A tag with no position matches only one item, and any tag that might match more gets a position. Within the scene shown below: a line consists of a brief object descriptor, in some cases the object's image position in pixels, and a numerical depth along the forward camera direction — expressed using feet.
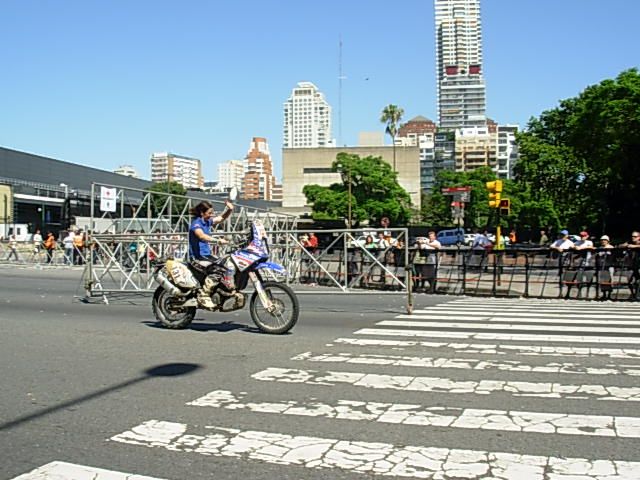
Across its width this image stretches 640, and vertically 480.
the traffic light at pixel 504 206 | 84.02
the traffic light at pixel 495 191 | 81.56
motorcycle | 33.76
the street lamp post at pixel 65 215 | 152.25
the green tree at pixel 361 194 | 249.14
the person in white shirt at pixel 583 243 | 61.13
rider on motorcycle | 34.88
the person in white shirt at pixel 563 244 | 61.46
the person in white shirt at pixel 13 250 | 119.44
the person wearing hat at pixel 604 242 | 62.08
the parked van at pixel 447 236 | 207.87
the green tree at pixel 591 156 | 130.41
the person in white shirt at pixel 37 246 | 116.98
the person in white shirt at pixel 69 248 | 106.42
